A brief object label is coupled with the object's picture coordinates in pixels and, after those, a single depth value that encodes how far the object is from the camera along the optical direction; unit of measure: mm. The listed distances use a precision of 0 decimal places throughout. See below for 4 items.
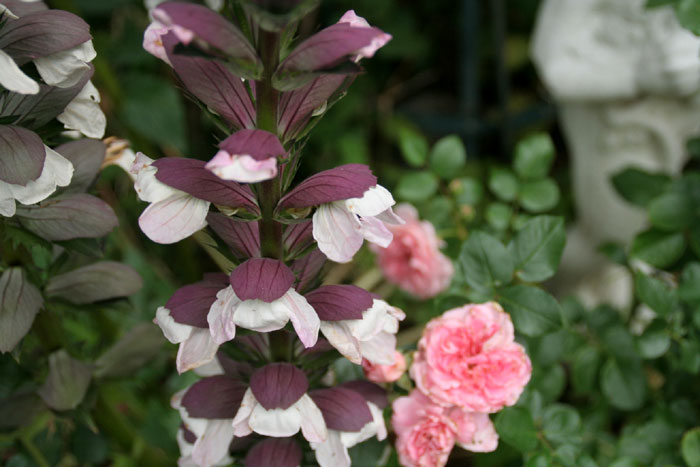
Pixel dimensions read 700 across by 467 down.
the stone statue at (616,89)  966
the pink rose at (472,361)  621
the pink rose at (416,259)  928
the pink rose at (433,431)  617
